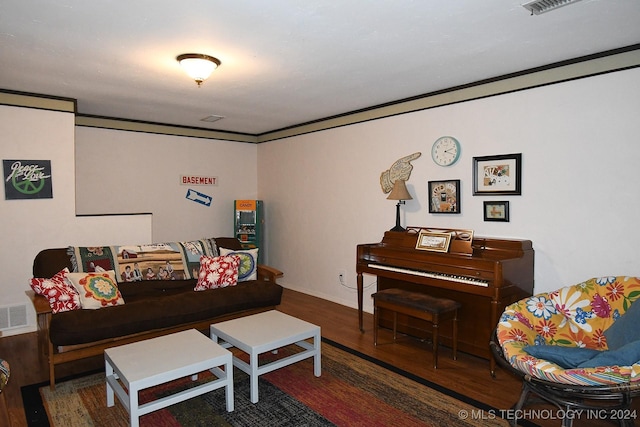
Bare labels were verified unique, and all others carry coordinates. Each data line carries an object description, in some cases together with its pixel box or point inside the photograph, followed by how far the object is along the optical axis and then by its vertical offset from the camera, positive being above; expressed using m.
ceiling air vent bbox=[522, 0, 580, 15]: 2.15 +1.08
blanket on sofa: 3.53 -0.47
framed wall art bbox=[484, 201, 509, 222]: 3.46 -0.03
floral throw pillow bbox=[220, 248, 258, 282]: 3.99 -0.55
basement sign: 5.73 +0.40
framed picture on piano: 3.43 -0.29
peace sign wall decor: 3.92 +0.28
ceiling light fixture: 2.91 +1.04
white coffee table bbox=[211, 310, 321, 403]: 2.62 -0.88
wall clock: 3.78 +0.54
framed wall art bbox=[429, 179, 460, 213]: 3.79 +0.11
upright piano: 3.00 -0.53
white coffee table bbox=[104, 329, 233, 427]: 2.19 -0.90
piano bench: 3.09 -0.78
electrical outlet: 4.98 -0.86
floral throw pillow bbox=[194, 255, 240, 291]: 3.76 -0.61
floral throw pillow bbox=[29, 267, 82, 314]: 2.91 -0.62
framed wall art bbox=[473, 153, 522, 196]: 3.37 +0.28
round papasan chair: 1.88 -0.76
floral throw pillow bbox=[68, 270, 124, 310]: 3.07 -0.63
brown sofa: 2.80 -0.81
